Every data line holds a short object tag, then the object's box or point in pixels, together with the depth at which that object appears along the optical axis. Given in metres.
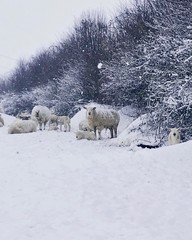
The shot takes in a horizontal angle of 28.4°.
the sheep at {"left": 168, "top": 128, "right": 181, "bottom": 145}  14.25
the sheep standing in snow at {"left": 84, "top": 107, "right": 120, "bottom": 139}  20.31
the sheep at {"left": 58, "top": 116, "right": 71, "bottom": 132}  23.89
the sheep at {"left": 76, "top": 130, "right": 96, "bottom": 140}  18.56
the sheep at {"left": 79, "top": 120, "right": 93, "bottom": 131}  21.81
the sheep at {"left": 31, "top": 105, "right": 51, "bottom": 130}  25.83
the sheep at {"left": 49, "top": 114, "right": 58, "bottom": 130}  25.98
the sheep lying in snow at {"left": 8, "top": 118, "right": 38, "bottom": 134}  21.66
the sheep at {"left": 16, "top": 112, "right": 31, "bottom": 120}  27.73
